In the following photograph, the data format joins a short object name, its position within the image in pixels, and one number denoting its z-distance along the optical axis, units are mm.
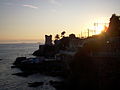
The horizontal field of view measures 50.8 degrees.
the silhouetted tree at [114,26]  34451
